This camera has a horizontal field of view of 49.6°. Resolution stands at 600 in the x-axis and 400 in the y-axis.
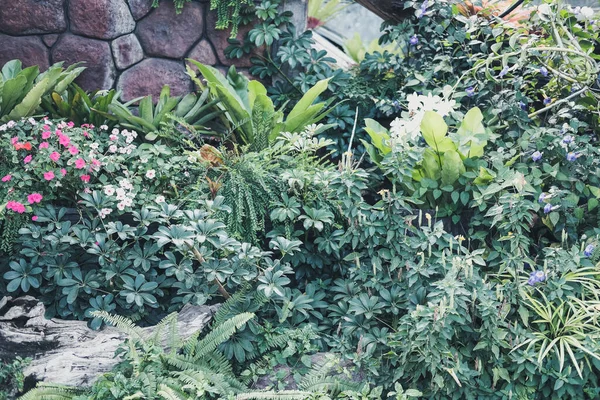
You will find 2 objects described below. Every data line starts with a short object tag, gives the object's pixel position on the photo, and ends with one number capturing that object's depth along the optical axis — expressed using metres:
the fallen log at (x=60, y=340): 3.12
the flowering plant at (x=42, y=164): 3.61
